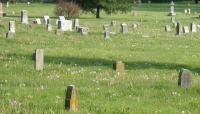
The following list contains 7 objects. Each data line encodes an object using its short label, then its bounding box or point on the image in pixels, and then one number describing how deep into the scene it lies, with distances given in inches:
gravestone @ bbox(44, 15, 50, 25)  1617.0
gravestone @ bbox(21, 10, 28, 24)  1697.8
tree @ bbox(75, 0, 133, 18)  2335.1
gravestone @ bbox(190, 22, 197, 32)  1619.1
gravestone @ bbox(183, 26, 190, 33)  1560.0
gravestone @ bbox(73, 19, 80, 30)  1511.4
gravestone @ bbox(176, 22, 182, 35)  1461.6
